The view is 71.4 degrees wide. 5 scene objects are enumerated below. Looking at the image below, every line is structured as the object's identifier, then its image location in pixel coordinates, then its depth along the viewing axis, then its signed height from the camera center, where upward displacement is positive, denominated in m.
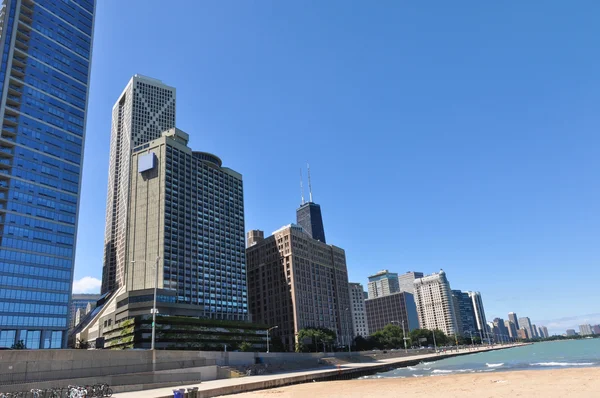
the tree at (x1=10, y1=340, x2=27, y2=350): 107.94 +4.31
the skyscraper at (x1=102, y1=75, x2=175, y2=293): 188.61 +37.41
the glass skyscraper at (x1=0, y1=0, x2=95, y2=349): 113.50 +54.72
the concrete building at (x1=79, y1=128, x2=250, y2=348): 160.75 +43.41
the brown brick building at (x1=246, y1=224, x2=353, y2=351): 185.00 +18.00
